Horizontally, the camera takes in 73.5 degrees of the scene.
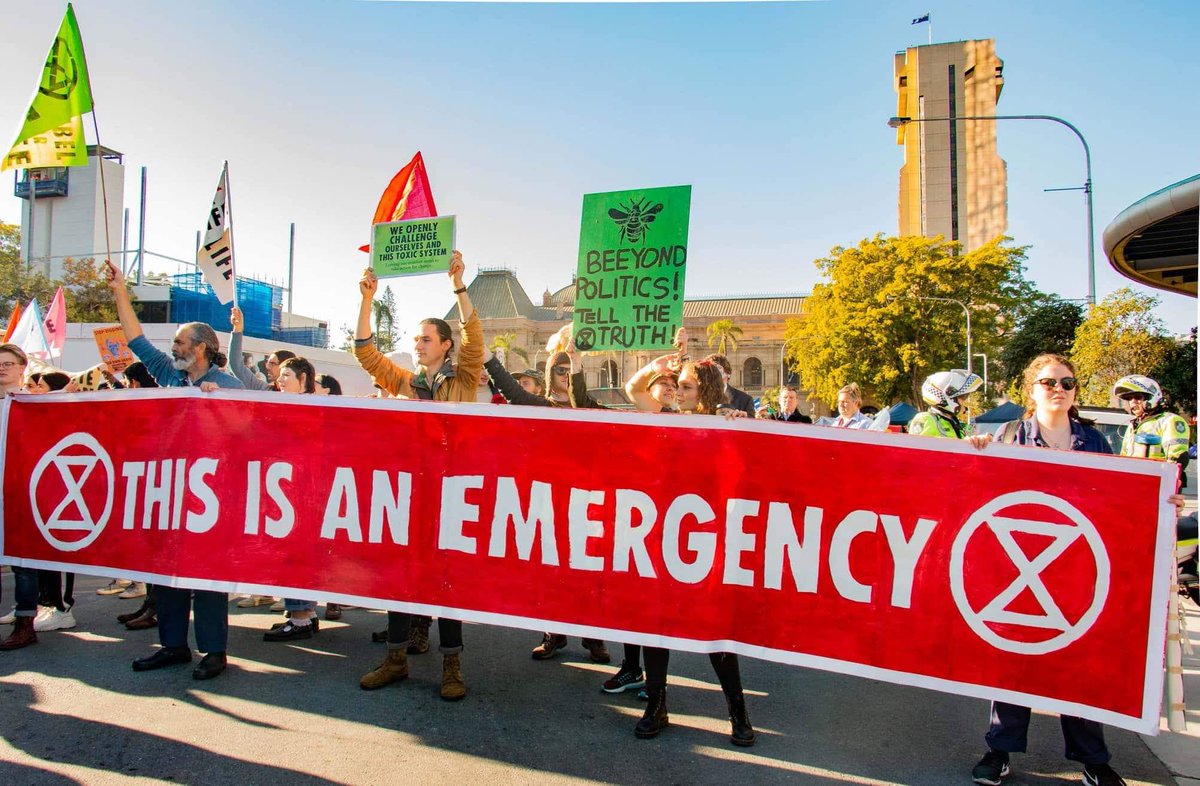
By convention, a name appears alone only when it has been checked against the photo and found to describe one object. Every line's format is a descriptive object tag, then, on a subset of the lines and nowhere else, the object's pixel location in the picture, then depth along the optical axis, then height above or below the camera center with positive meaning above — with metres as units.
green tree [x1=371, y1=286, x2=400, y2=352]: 72.25 +8.06
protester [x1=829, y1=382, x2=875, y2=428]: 8.38 +0.17
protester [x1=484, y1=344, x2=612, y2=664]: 5.04 +0.09
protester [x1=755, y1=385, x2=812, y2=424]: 8.28 +0.15
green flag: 6.11 +2.28
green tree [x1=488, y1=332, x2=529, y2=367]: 86.38 +7.51
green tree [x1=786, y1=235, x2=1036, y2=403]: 41.69 +5.93
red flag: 7.41 +2.01
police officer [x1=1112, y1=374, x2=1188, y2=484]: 5.29 +0.02
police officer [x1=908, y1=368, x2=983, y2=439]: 5.30 +0.11
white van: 13.87 +0.15
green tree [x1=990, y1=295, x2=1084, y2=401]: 33.41 +3.86
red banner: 3.36 -0.55
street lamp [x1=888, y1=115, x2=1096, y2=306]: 16.88 +4.04
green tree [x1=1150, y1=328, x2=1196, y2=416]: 20.77 +1.40
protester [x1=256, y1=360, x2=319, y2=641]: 5.31 -1.33
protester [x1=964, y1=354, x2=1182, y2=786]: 3.31 -0.09
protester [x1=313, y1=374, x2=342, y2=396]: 7.16 +0.23
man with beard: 4.49 +0.15
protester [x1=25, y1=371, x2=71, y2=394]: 6.75 +0.23
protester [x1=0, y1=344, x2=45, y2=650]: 4.94 -1.27
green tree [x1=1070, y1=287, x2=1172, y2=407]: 20.38 +2.11
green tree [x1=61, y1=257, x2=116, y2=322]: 39.38 +5.78
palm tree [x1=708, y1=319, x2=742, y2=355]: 88.19 +9.53
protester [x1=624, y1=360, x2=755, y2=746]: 3.77 -1.18
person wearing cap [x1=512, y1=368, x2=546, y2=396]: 7.12 +0.30
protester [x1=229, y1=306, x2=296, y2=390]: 6.51 +0.47
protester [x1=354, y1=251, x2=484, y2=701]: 4.29 +0.22
